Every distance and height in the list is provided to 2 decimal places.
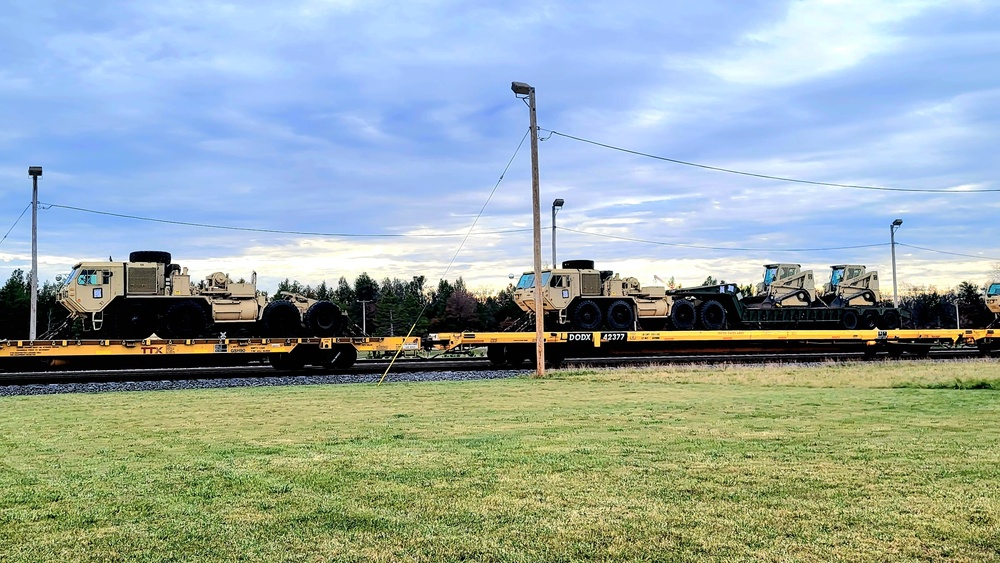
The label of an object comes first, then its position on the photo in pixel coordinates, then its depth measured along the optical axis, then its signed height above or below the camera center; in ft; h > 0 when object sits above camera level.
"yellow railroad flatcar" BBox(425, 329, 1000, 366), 84.48 -2.48
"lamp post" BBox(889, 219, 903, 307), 153.99 +16.99
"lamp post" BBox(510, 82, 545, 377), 73.67 +10.69
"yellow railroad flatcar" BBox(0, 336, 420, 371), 68.23 -1.91
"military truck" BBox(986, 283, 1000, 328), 123.24 +2.38
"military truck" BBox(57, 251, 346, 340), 73.46 +2.39
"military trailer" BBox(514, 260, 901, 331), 91.86 +2.27
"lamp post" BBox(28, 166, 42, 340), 102.27 +14.09
